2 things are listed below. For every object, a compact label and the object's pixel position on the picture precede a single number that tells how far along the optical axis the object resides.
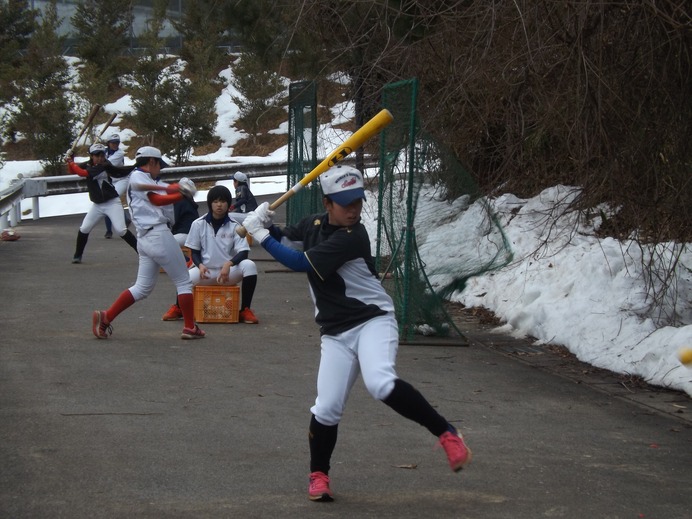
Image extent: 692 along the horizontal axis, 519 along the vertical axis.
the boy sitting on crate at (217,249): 10.72
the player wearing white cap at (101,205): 15.52
